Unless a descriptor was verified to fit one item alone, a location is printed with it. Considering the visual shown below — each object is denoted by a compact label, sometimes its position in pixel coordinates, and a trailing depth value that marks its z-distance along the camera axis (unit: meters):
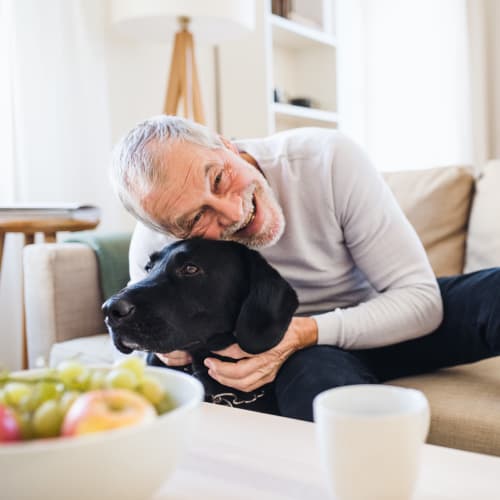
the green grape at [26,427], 0.52
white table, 0.61
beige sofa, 1.73
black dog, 0.99
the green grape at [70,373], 0.57
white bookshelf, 3.21
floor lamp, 2.38
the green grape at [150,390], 0.58
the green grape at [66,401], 0.52
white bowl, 0.47
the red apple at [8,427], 0.50
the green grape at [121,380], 0.55
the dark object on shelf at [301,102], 3.67
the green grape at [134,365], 0.59
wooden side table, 1.90
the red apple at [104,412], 0.49
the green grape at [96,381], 0.56
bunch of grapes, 0.52
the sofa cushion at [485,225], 1.75
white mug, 0.51
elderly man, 1.14
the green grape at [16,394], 0.54
